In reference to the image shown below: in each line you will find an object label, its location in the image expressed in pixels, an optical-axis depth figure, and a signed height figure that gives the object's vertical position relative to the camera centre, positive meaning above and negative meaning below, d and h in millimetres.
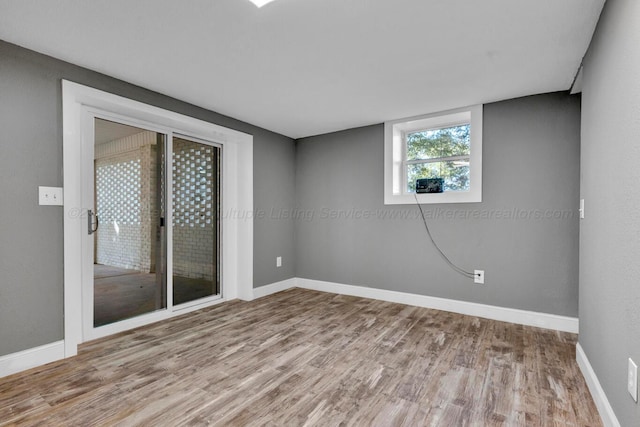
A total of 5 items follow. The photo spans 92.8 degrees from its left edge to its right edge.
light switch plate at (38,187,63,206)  2205 +100
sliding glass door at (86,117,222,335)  2795 -138
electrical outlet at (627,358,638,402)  1188 -674
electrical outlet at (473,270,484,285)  3234 -697
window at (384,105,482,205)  3267 +670
